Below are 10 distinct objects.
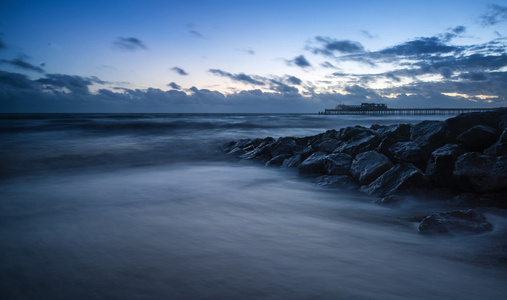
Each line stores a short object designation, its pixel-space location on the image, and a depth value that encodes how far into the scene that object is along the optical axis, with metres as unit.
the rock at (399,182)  4.76
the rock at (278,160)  8.41
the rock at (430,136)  5.83
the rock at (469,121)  5.93
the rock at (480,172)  4.19
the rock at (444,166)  4.86
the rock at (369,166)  5.39
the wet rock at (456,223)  3.30
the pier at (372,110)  82.44
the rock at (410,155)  5.54
